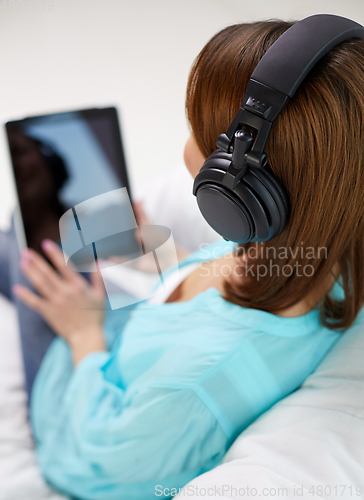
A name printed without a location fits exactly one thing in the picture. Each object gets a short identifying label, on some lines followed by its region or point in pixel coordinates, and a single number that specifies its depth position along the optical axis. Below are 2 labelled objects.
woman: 0.38
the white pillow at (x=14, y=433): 0.65
